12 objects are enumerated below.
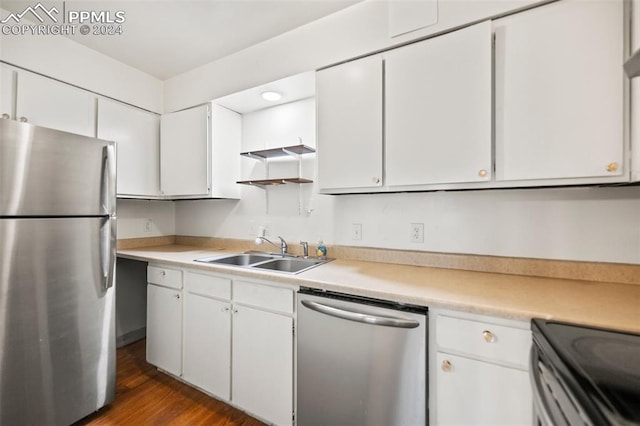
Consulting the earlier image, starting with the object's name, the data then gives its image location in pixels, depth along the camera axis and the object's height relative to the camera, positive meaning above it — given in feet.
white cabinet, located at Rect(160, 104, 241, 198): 7.41 +1.70
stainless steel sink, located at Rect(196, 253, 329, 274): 6.36 -1.23
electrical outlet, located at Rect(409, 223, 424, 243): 5.60 -0.41
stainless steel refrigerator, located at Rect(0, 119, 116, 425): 4.28 -1.15
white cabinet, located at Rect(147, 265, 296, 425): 4.77 -2.58
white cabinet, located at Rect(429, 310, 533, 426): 3.09 -1.92
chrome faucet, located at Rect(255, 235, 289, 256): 7.07 -0.84
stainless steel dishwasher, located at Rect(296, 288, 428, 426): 3.62 -2.19
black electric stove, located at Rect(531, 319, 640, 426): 1.72 -1.19
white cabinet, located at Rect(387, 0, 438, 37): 4.62 +3.53
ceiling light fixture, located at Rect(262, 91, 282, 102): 6.84 +3.02
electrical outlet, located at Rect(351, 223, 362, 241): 6.27 -0.43
